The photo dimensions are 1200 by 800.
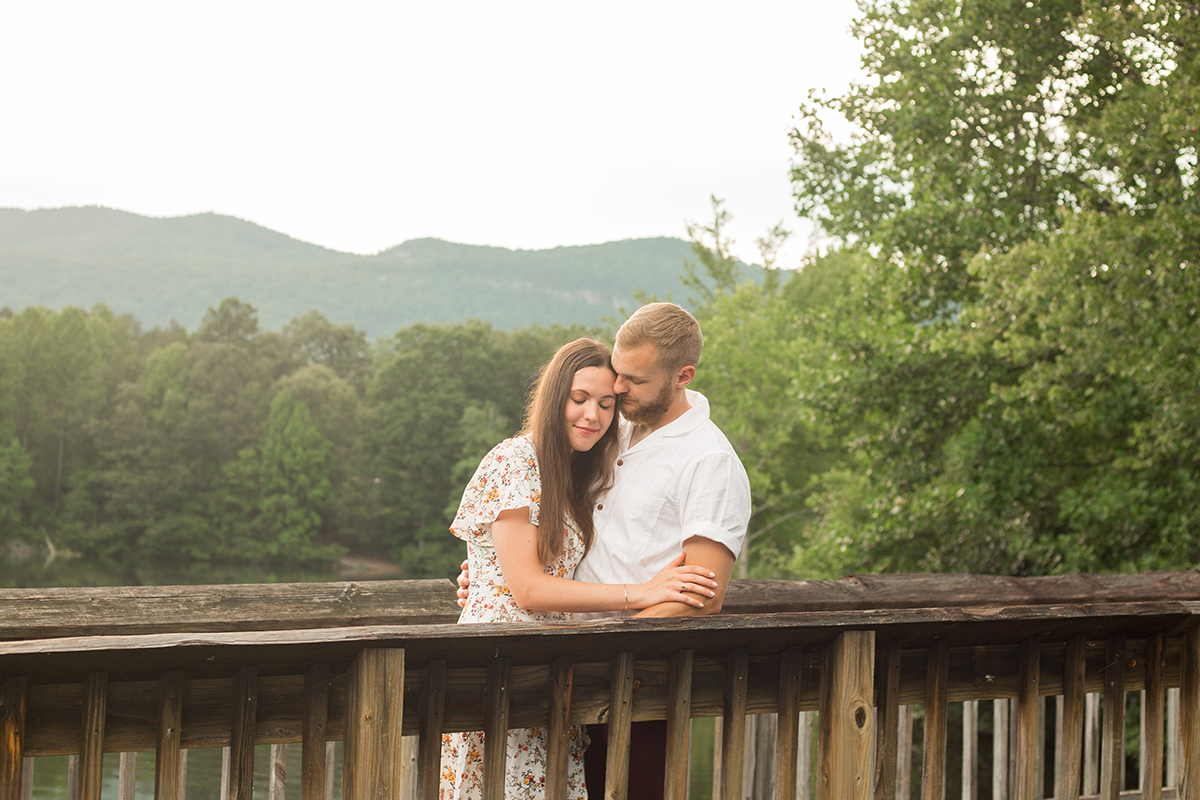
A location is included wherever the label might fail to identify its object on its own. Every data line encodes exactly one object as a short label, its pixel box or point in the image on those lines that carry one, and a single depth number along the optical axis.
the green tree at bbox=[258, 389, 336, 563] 44.28
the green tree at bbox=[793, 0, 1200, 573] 7.60
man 2.40
